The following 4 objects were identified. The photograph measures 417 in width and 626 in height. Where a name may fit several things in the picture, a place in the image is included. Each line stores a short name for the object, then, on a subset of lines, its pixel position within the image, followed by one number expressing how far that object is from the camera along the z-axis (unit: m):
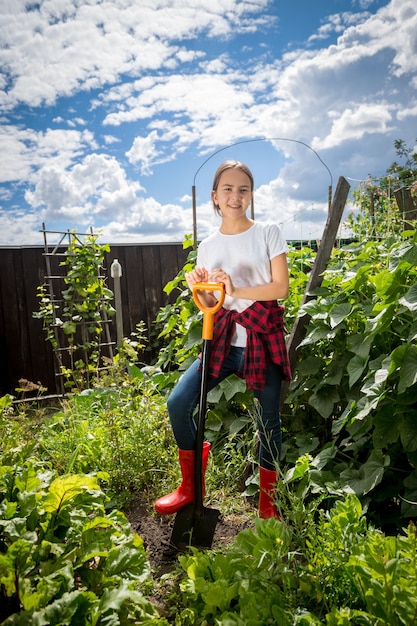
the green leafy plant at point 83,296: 5.37
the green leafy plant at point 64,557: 1.14
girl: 1.91
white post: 5.17
